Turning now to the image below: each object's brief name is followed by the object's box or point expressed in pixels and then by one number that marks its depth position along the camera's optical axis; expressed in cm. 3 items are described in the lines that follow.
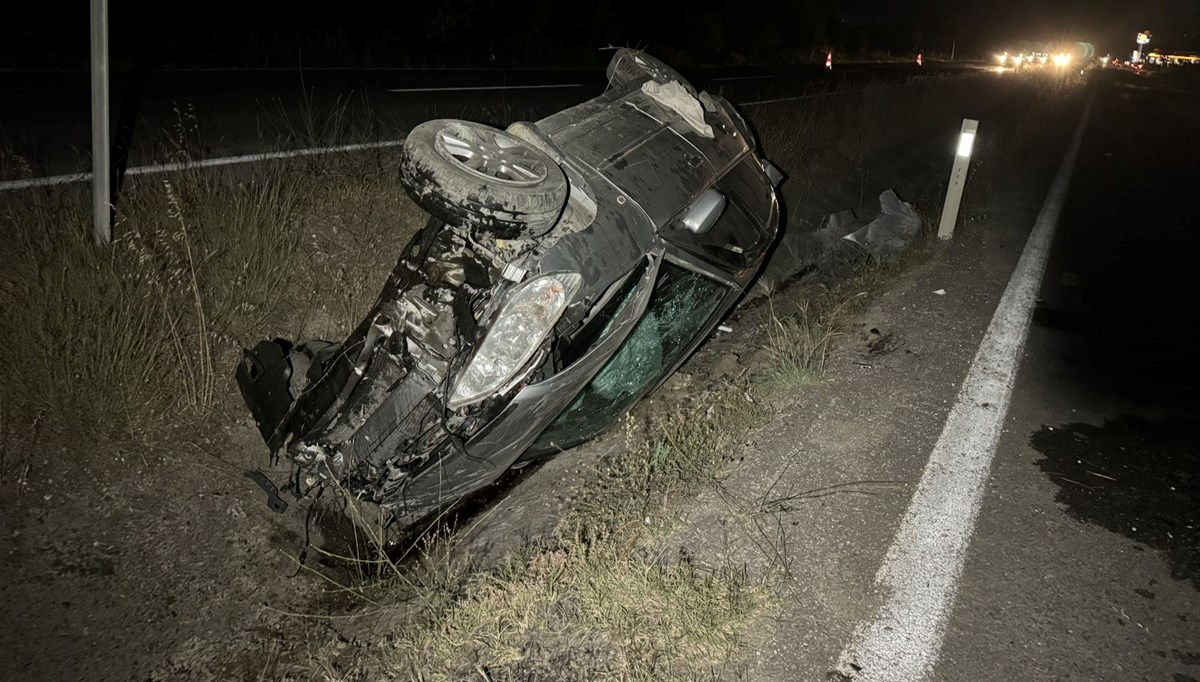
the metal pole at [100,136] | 385
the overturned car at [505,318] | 286
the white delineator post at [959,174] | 670
